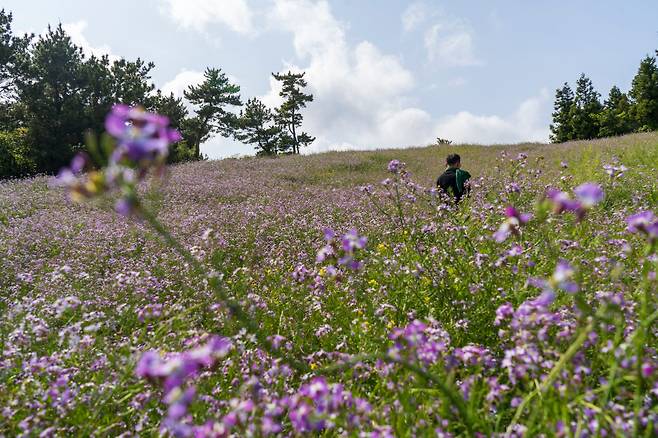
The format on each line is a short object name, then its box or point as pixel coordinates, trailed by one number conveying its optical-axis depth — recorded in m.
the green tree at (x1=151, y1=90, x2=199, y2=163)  37.78
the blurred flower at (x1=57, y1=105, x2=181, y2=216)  1.57
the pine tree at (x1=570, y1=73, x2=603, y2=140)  50.75
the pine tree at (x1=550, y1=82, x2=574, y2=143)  53.00
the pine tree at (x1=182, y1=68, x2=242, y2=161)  43.79
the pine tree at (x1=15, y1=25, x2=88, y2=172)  28.08
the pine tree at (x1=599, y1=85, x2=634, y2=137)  48.16
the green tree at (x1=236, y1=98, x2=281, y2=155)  48.69
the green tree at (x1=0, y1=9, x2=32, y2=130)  30.59
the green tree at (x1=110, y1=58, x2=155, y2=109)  32.91
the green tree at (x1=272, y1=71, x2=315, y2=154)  49.25
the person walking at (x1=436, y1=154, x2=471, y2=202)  8.84
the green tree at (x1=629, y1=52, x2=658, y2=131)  46.03
